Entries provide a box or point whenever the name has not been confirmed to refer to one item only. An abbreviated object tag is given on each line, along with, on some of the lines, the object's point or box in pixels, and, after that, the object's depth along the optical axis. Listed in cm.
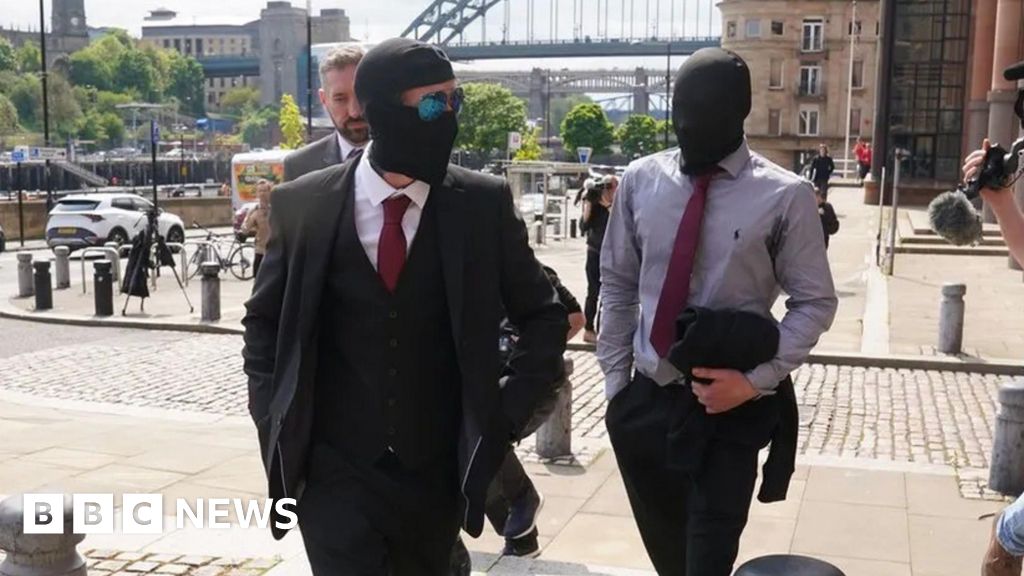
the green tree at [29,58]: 16725
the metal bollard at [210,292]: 1581
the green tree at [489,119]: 10500
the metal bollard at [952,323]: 1276
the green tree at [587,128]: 11569
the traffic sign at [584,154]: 4422
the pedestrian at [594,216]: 1362
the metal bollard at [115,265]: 2161
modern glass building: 3984
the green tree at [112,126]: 14770
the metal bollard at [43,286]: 1784
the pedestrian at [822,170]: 3475
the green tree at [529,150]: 7270
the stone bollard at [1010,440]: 714
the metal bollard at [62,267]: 2156
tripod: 1722
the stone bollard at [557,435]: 810
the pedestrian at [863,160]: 5281
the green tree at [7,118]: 12069
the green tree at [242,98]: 18700
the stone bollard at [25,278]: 1998
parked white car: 3152
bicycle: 2300
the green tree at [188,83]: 17800
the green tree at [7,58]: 15600
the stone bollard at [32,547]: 394
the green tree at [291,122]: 8194
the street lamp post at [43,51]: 3525
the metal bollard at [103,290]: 1692
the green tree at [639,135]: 11931
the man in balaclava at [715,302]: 364
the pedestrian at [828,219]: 1568
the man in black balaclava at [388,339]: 329
